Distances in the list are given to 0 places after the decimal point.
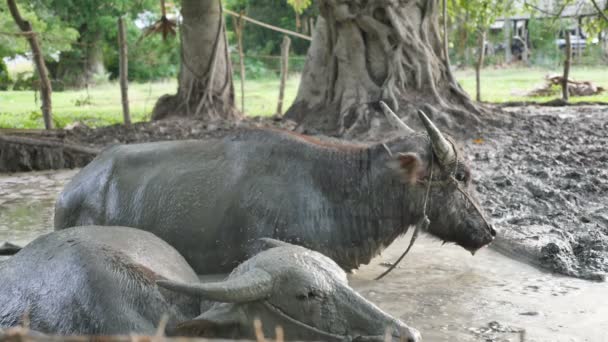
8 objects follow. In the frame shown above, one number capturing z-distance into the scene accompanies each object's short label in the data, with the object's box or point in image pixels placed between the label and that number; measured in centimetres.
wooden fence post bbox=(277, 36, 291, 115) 1579
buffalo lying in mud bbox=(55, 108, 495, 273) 528
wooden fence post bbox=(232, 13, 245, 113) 1623
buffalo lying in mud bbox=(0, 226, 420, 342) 311
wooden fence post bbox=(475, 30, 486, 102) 1736
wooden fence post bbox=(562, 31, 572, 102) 1695
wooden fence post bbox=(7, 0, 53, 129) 1296
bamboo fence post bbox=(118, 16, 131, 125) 1377
